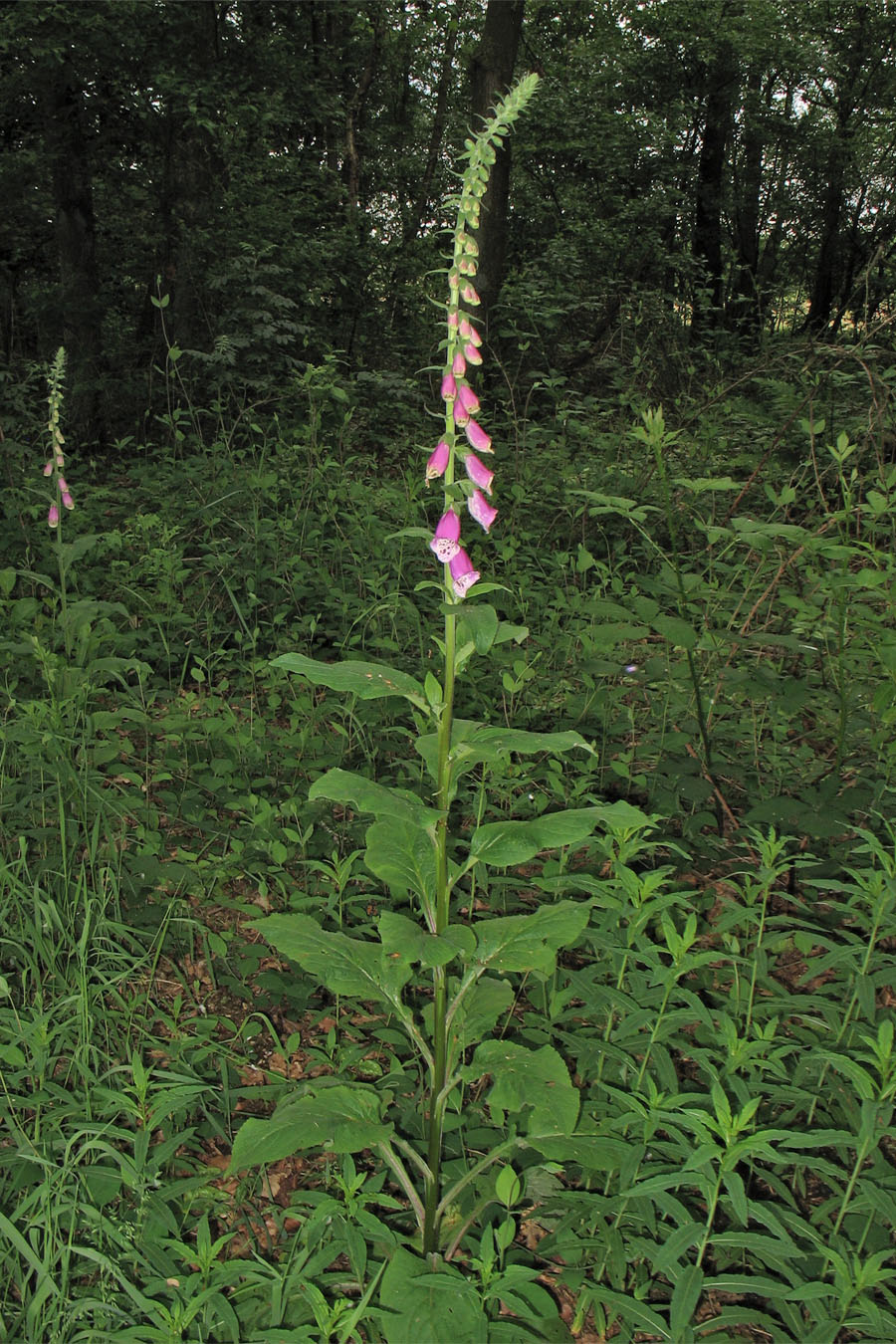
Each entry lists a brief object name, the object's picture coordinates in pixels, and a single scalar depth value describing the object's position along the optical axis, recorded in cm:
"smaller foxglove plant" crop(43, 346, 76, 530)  331
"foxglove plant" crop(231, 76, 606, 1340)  144
